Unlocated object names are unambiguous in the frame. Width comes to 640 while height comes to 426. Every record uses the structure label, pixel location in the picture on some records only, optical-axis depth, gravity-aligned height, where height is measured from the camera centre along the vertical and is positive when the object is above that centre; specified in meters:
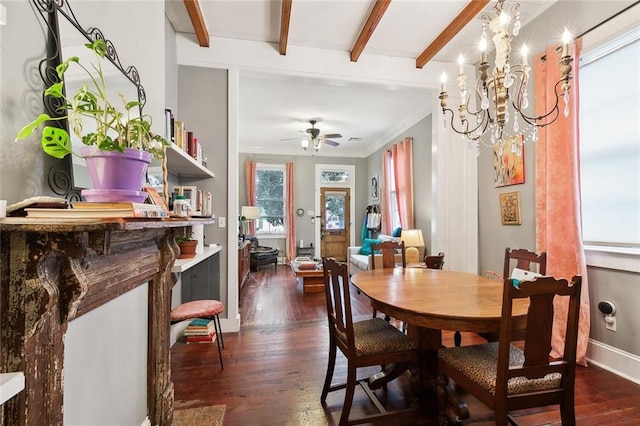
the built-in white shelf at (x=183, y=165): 1.99 +0.44
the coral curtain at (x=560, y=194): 2.17 +0.17
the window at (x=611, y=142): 1.99 +0.55
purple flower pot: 0.95 +0.17
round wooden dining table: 1.32 -0.46
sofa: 4.48 -0.74
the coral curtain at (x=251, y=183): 6.89 +0.79
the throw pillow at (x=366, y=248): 5.25 -0.62
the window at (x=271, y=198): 7.20 +0.46
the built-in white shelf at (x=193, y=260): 1.81 -0.32
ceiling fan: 5.08 +1.41
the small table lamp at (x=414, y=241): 4.36 -0.40
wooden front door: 7.51 -0.19
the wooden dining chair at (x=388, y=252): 2.69 -0.35
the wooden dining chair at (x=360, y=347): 1.50 -0.73
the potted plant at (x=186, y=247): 2.19 -0.24
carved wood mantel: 0.68 -0.20
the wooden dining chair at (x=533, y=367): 1.14 -0.64
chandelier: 1.45 +0.82
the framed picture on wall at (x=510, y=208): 2.80 +0.08
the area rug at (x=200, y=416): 1.61 -1.17
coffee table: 4.27 -0.97
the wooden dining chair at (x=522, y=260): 1.90 -0.31
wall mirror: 0.94 +0.57
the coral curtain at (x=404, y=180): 5.09 +0.67
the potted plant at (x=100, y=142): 0.88 +0.25
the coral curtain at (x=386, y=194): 5.97 +0.48
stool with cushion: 2.10 -0.73
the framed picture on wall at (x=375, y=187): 6.83 +0.70
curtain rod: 1.91 +1.42
